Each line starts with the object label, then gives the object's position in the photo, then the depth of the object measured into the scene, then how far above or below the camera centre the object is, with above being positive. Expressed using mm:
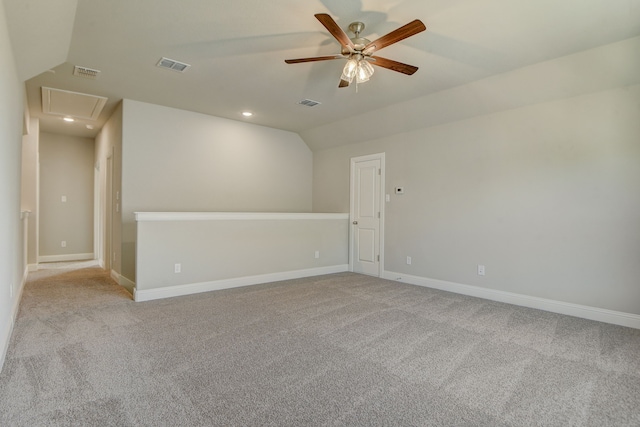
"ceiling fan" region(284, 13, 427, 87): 2393 +1263
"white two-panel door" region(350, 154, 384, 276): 5633 -106
